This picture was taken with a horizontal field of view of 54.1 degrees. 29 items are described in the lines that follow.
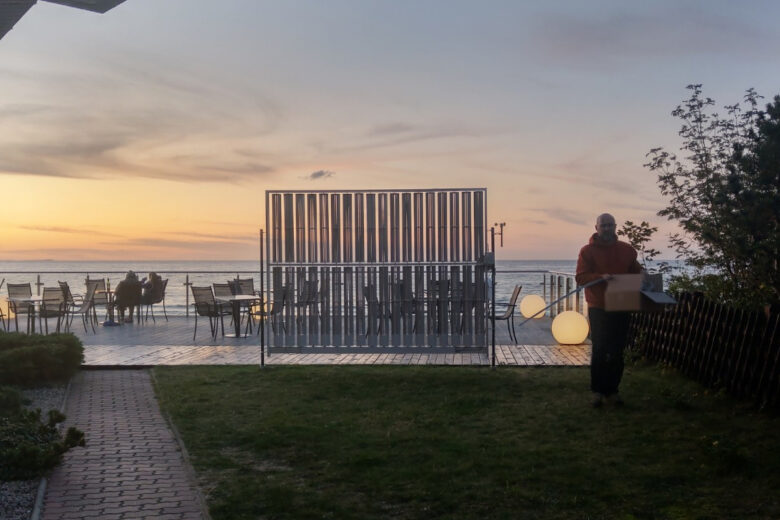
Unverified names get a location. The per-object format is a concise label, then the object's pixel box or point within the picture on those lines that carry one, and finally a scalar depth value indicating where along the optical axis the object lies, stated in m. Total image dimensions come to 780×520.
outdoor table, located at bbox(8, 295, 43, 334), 12.57
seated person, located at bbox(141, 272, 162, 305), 14.59
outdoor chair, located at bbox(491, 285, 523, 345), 11.15
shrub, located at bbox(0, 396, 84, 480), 4.52
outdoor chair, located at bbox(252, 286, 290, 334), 8.88
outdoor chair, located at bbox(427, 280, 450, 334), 8.73
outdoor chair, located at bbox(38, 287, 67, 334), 12.53
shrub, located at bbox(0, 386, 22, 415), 6.01
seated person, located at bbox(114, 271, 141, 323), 14.16
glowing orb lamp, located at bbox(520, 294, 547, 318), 14.24
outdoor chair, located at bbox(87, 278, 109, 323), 14.66
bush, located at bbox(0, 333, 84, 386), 7.73
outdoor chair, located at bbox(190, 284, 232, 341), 11.93
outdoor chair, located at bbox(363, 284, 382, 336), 8.80
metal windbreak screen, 8.72
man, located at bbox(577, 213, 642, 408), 6.37
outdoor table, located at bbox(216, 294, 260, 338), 11.82
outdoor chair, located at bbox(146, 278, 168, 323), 14.68
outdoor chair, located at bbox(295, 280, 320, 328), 8.92
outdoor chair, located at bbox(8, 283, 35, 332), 13.07
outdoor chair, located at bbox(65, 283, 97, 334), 12.92
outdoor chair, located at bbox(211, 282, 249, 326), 13.10
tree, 6.70
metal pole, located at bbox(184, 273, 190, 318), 16.05
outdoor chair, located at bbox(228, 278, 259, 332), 13.89
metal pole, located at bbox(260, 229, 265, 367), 8.95
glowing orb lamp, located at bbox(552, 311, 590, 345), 10.57
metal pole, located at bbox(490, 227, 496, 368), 8.57
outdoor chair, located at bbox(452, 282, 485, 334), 8.70
